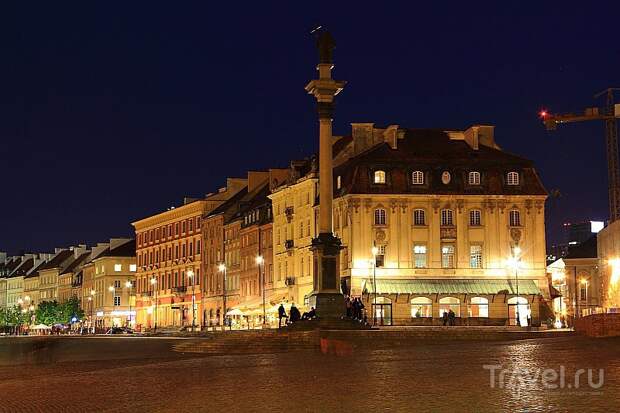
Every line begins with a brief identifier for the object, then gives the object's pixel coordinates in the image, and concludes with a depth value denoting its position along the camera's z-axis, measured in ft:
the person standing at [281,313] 181.99
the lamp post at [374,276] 245.65
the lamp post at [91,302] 490.08
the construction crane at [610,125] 399.03
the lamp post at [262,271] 273.54
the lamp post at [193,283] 363.15
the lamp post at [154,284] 413.67
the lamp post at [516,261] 250.98
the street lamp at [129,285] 458.99
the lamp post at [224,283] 333.64
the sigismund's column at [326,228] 152.46
